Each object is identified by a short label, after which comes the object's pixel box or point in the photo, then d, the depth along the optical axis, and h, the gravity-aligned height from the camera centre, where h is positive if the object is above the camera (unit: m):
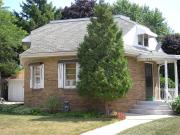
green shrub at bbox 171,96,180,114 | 23.94 -1.03
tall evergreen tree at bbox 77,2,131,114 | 22.28 +1.30
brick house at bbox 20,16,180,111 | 25.73 +1.28
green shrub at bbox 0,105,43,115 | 24.97 -1.40
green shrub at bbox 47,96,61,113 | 24.83 -1.01
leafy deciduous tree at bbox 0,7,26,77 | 41.97 +4.33
